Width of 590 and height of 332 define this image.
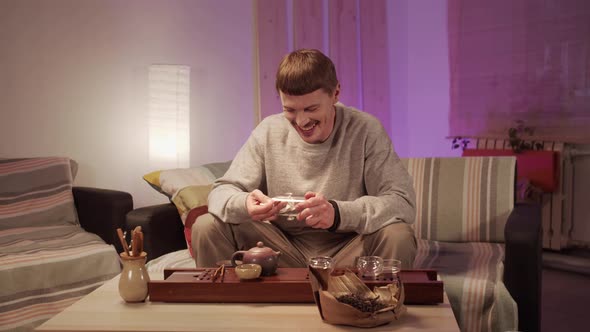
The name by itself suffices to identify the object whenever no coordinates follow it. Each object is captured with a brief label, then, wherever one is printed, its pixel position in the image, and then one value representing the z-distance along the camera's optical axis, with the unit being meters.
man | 2.04
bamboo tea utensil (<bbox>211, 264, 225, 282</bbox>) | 1.83
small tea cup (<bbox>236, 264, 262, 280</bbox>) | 1.81
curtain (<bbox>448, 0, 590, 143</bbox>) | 4.09
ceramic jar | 1.78
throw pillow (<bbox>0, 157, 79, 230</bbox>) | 3.05
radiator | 4.18
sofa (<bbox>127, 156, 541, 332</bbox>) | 2.11
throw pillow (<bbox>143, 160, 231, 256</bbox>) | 2.60
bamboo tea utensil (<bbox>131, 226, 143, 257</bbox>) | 1.81
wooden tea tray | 1.71
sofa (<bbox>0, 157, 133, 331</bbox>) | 2.50
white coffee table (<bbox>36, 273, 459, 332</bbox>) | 1.57
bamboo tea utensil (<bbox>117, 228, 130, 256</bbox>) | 1.81
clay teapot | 1.85
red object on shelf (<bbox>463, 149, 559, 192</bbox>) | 4.10
